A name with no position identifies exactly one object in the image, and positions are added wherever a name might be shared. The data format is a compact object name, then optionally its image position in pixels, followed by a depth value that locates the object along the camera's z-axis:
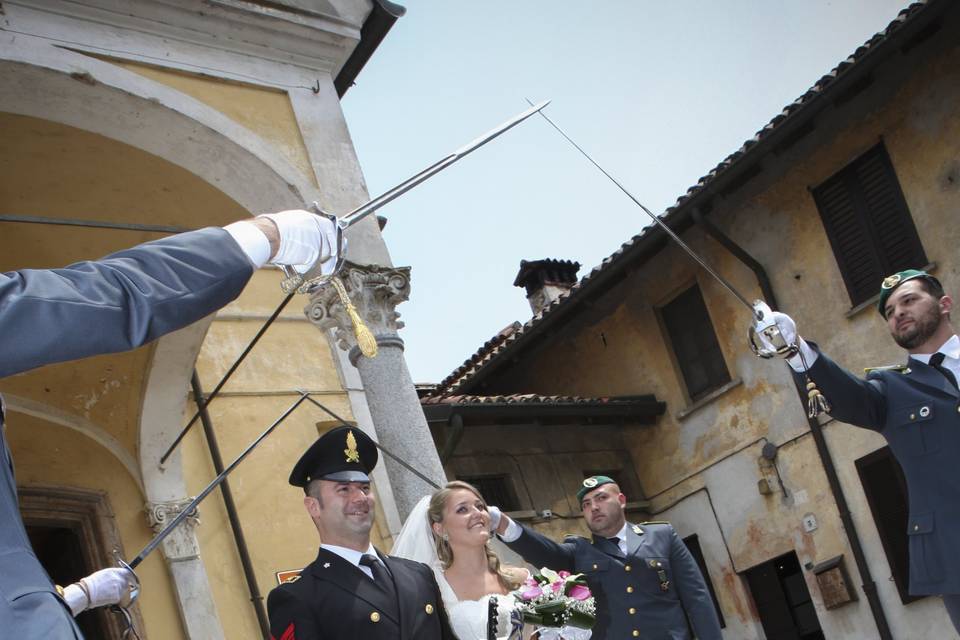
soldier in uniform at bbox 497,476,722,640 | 6.26
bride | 4.49
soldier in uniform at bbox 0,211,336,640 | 1.97
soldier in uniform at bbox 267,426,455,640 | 3.89
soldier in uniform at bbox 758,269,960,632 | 4.58
